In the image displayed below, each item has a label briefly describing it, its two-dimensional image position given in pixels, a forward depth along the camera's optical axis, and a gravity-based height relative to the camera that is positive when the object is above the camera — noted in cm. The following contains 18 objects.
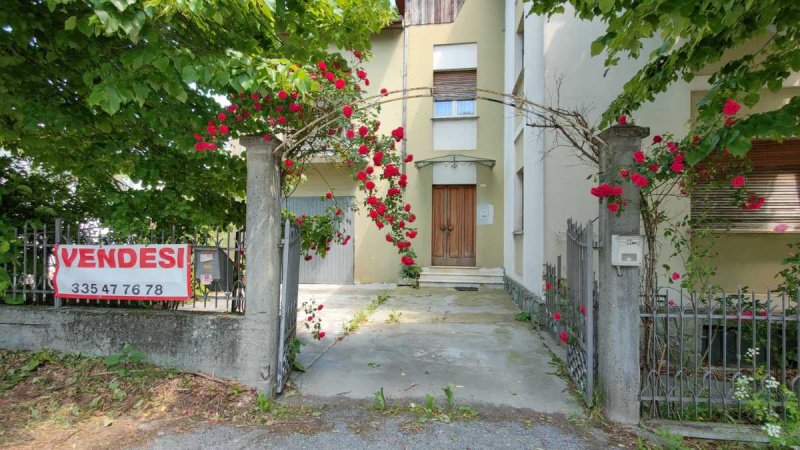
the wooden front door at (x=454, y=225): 1052 +31
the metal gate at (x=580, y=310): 336 -66
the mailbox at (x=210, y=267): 372 -28
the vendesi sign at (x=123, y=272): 371 -34
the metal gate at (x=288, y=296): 357 -54
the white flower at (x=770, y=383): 293 -104
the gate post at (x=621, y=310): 315 -56
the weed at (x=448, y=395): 343 -133
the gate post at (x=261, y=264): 346 -24
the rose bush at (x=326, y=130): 330 +91
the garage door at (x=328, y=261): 1070 -65
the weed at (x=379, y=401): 340 -138
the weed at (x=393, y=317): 638 -128
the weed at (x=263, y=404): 334 -137
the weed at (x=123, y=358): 372 -112
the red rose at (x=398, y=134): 322 +81
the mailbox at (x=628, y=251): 313 -10
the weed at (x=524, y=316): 634 -123
